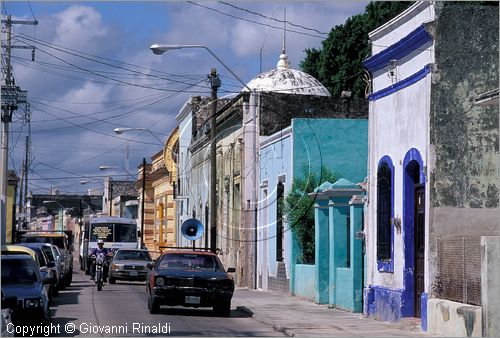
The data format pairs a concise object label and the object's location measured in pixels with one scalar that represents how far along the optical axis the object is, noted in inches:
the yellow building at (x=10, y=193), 2884.1
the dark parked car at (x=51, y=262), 1140.9
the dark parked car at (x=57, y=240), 1647.4
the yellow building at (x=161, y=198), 2583.7
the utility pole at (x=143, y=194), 2530.5
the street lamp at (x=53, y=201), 5494.6
